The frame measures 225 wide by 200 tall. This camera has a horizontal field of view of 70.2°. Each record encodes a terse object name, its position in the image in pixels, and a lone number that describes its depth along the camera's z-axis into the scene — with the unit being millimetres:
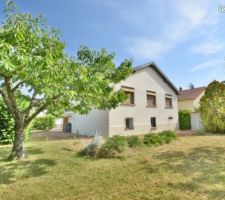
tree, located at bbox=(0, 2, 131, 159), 5554
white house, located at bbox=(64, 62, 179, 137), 15157
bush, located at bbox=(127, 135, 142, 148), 10335
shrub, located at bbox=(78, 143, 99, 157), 9110
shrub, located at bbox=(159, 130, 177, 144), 11752
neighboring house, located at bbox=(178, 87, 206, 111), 28567
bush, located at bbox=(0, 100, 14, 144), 12218
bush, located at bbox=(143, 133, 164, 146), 10957
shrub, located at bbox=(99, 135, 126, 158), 8954
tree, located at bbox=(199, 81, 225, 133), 15655
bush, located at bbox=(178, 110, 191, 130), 22039
